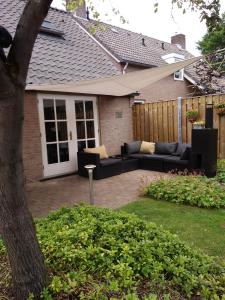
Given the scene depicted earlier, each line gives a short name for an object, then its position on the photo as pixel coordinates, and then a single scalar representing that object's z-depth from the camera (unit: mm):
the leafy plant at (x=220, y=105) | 7504
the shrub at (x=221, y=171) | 6137
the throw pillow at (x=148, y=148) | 8695
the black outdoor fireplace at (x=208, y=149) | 6469
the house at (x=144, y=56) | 12797
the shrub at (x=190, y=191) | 4824
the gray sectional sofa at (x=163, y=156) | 7249
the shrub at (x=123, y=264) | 2037
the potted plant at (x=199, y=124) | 7643
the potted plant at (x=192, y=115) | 8047
